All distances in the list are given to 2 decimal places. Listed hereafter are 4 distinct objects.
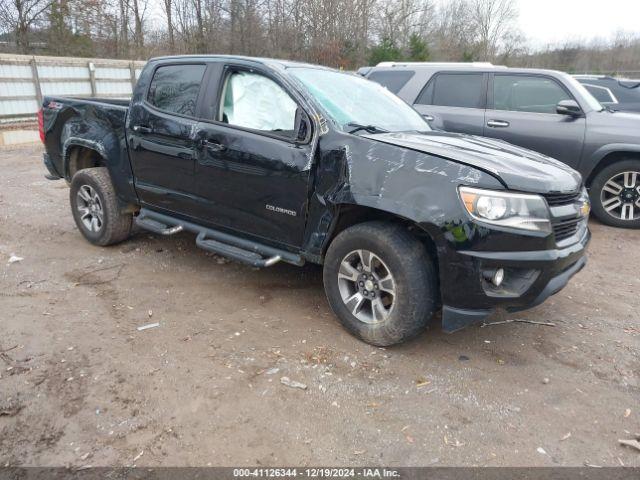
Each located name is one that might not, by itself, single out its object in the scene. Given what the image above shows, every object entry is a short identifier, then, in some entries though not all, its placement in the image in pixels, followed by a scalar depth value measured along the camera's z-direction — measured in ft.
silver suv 19.89
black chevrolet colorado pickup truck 9.66
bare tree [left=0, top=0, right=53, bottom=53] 65.62
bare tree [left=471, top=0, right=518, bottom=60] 149.98
